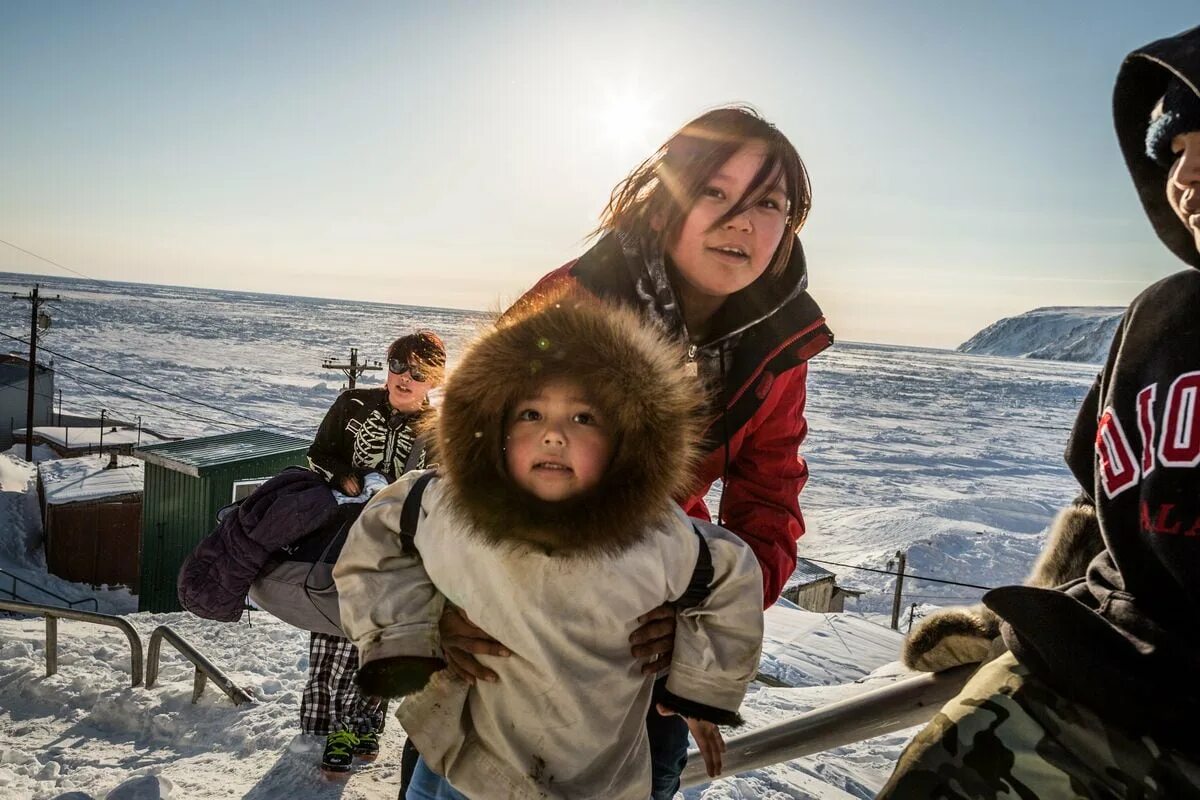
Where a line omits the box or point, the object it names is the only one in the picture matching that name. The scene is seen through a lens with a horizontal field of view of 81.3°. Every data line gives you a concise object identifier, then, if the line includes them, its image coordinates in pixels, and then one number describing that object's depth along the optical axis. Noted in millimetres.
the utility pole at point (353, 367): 13396
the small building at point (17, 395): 27375
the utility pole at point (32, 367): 23700
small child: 1474
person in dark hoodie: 1063
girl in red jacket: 1761
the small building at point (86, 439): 23422
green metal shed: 11305
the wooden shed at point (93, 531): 14977
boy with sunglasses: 3447
